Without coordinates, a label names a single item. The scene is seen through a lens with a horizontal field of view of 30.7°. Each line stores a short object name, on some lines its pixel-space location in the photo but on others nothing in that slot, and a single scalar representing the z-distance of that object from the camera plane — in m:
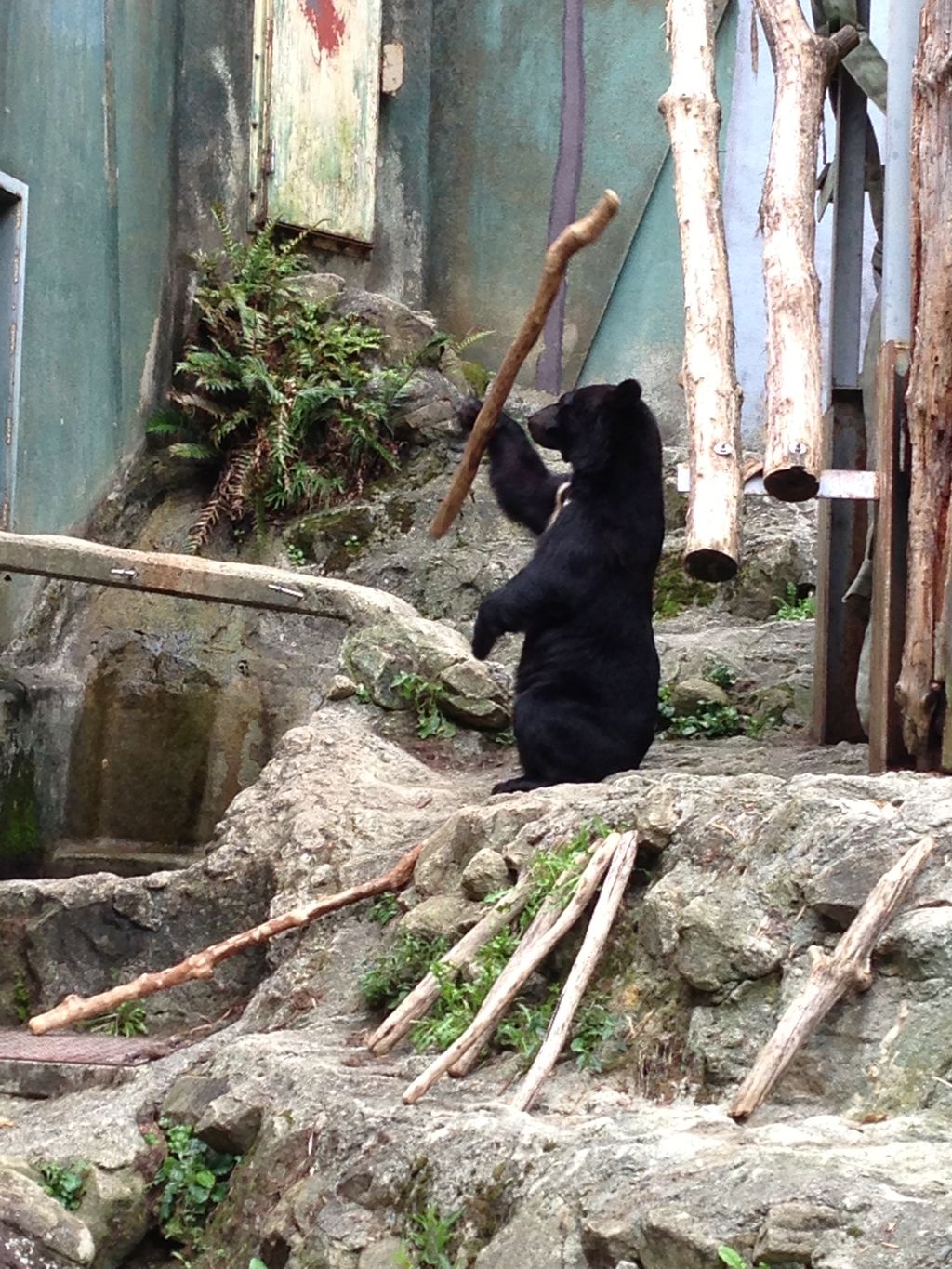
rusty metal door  11.86
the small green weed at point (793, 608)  9.90
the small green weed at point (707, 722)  8.41
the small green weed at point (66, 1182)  4.91
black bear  6.92
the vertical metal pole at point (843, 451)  7.68
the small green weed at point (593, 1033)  4.49
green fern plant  11.15
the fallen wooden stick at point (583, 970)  4.32
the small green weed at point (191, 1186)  4.83
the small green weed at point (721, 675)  8.78
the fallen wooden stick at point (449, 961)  5.05
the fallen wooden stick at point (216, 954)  6.01
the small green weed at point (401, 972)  5.42
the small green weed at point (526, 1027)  4.62
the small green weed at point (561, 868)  4.97
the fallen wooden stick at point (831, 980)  3.90
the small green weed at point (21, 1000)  6.83
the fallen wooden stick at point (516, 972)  4.57
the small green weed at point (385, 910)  5.96
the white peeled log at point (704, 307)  5.38
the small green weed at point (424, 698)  8.14
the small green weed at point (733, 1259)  3.15
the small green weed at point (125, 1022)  6.53
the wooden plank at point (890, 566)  6.18
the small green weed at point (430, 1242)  3.88
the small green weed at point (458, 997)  4.89
